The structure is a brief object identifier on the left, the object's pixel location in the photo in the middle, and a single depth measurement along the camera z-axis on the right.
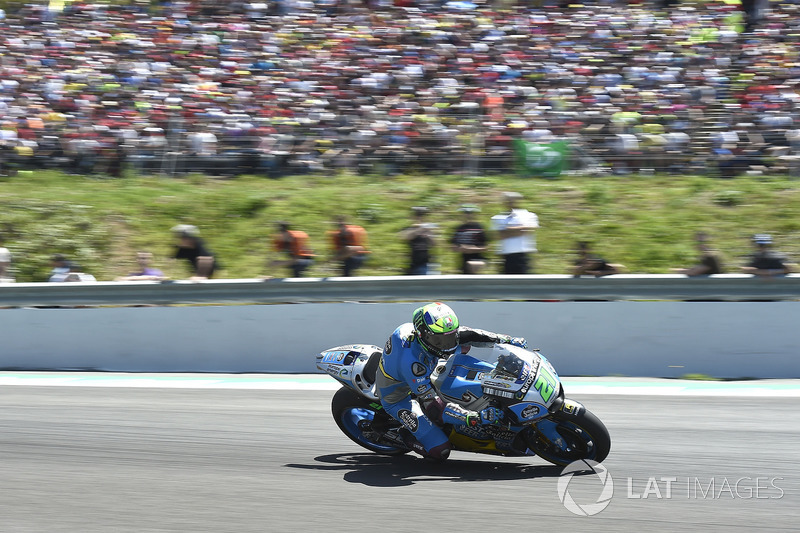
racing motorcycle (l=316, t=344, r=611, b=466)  5.48
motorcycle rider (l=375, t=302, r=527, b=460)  5.80
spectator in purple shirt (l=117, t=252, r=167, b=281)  11.02
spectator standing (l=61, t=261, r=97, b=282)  11.22
